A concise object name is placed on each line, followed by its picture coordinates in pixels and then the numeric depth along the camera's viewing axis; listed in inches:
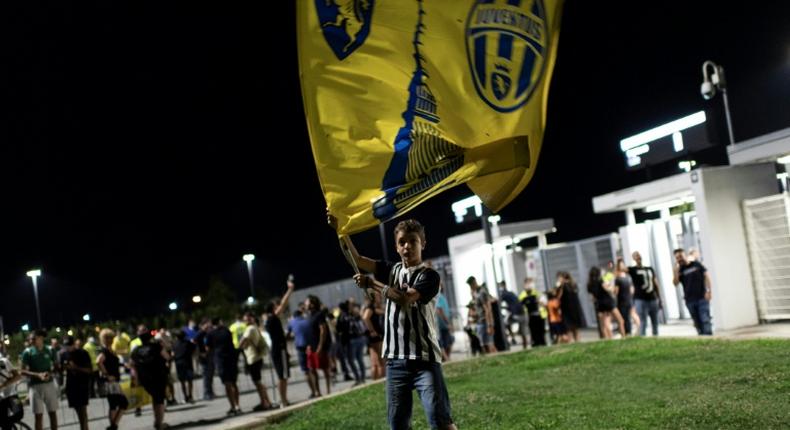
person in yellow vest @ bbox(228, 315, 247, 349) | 820.0
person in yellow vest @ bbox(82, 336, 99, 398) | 900.2
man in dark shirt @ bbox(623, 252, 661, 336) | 690.2
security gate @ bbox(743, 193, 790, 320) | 697.0
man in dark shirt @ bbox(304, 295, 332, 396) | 695.1
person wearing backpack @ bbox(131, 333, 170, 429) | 588.4
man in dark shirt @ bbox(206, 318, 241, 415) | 659.4
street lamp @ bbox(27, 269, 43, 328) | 1573.7
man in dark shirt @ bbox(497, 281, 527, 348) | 830.5
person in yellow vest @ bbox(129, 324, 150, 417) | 616.0
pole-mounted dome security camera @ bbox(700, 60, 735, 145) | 860.6
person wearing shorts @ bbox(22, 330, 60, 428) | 594.9
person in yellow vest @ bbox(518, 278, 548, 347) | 794.8
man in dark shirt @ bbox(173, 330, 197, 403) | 848.3
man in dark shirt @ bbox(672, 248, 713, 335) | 652.1
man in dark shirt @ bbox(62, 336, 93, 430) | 603.8
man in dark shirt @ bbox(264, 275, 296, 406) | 632.4
